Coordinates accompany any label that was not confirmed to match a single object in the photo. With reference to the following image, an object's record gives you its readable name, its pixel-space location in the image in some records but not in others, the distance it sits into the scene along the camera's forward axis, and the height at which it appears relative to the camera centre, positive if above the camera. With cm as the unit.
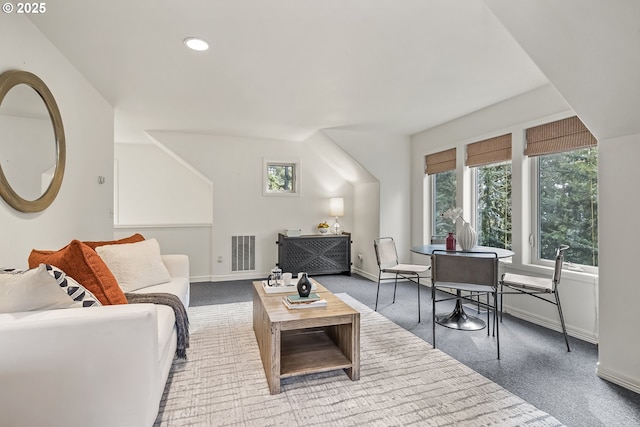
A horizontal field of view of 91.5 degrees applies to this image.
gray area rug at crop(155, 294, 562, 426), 165 -108
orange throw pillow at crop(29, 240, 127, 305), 164 -30
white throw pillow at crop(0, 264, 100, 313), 131 -35
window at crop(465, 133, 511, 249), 349 +32
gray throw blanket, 214 -67
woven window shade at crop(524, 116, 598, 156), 269 +72
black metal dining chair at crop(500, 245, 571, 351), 248 -57
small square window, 541 +63
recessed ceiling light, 215 +120
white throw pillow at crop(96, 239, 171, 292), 240 -42
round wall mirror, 172 +43
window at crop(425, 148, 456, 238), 429 +41
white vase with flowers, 293 -20
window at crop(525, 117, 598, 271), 274 +24
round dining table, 285 -100
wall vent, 513 -66
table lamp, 552 +12
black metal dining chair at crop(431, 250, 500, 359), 244 -46
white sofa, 119 -62
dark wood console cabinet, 497 -66
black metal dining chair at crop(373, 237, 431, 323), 340 -59
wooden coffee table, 189 -89
